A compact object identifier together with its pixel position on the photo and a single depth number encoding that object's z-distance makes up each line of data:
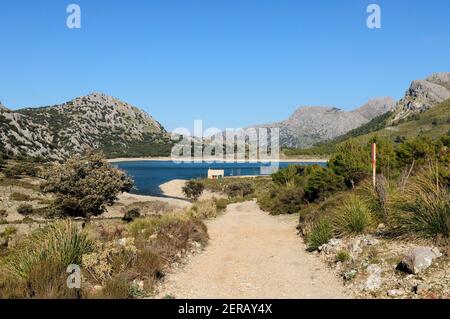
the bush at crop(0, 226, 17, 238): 29.54
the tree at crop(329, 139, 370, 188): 23.50
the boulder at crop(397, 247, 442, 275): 8.35
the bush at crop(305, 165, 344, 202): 24.42
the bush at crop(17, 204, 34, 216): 49.78
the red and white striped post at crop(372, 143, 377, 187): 14.73
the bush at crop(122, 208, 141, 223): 43.78
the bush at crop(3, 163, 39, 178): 75.69
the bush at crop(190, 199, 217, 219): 24.52
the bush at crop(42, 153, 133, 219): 28.78
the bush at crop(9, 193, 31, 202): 57.65
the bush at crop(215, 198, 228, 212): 31.87
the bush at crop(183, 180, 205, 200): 79.00
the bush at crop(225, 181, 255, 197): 69.19
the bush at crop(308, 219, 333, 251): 13.51
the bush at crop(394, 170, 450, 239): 9.60
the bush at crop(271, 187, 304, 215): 26.70
